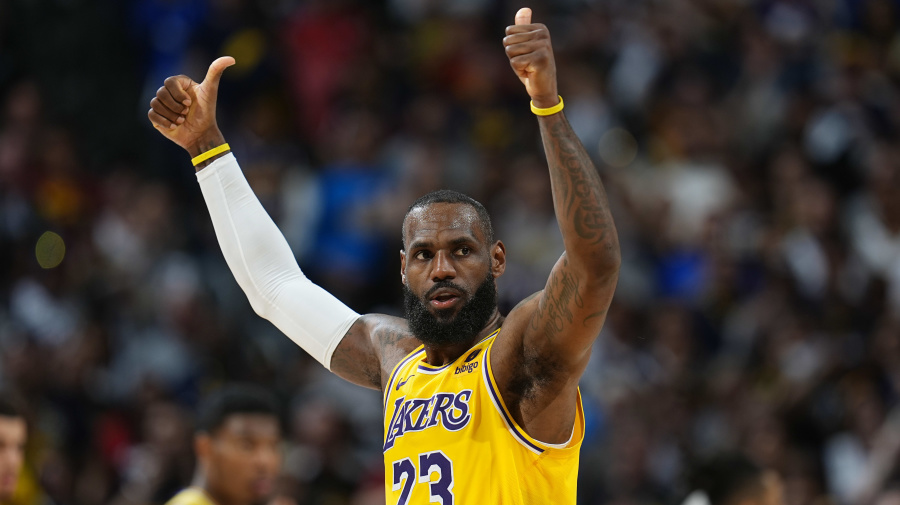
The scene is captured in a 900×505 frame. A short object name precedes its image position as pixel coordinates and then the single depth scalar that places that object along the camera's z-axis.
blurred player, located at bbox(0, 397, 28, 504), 12.91
